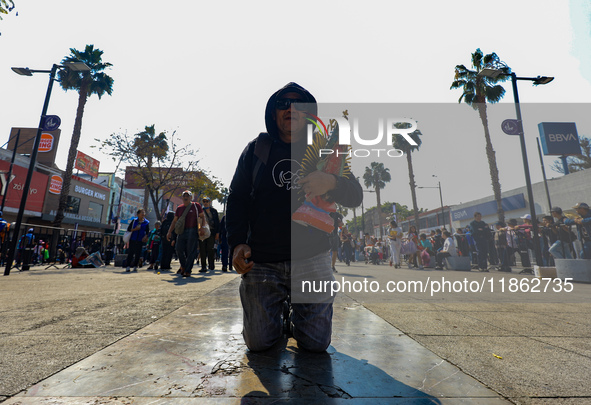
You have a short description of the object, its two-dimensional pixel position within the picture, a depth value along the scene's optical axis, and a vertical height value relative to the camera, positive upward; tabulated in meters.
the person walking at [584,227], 7.59 +1.00
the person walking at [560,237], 8.37 +0.79
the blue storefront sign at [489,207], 29.01 +6.11
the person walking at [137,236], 8.73 +0.74
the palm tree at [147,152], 21.97 +7.82
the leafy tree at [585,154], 37.75 +13.48
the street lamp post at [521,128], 11.47 +5.18
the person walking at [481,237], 11.06 +1.02
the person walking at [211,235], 8.28 +0.77
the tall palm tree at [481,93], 19.03 +10.75
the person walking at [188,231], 6.63 +0.69
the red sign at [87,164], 38.85 +12.63
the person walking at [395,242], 12.82 +0.96
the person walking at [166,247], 8.65 +0.46
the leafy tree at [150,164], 21.56 +7.12
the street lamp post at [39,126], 8.63 +4.44
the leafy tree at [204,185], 24.36 +6.28
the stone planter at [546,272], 8.40 -0.17
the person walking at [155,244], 10.26 +0.60
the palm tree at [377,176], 61.00 +17.44
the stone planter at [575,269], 7.23 -0.07
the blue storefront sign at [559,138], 30.67 +12.72
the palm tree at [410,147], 30.48 +12.39
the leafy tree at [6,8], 4.72 +3.95
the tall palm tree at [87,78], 21.07 +12.66
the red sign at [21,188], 24.34 +6.09
